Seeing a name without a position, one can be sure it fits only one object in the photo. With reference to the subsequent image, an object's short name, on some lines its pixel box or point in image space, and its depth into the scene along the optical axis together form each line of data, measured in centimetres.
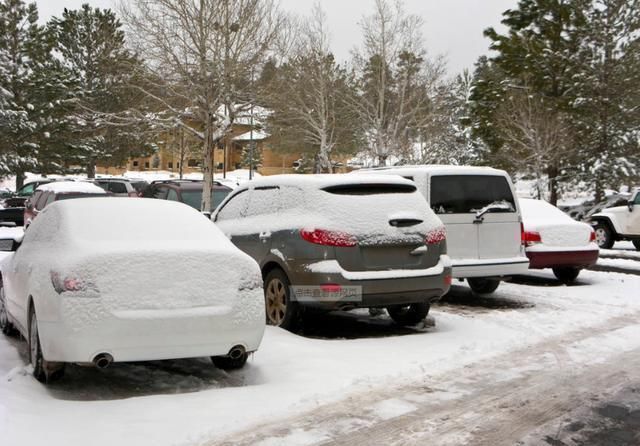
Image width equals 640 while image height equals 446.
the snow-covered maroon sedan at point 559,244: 1241
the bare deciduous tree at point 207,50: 2595
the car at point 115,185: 2759
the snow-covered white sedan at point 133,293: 548
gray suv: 773
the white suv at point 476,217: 1016
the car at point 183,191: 1833
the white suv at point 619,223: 1927
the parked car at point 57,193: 1852
